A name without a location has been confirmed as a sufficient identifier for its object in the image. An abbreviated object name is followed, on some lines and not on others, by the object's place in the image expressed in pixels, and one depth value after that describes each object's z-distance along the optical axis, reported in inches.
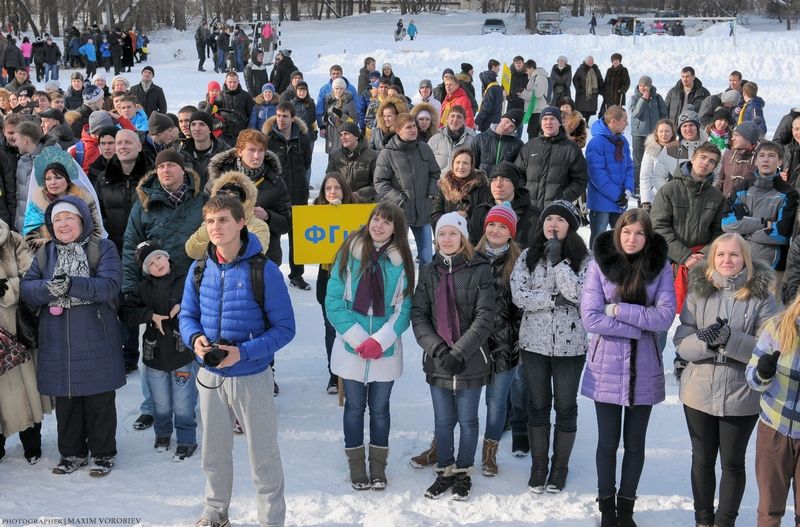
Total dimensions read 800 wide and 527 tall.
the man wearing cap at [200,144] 291.7
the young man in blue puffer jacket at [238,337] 169.2
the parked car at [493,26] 1820.9
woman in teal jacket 193.6
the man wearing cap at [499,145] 326.0
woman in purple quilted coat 176.7
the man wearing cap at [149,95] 583.8
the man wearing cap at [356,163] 302.2
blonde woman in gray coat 169.9
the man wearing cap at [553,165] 297.4
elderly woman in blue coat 193.6
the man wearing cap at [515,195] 236.8
